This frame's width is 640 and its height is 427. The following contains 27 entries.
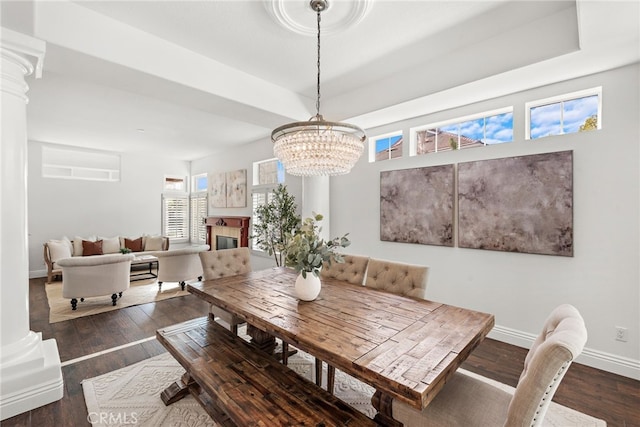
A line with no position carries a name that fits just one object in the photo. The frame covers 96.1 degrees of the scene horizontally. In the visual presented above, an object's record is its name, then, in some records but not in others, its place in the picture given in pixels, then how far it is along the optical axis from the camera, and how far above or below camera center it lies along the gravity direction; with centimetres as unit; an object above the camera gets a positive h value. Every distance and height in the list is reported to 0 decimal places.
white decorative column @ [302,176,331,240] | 446 +20
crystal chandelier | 204 +49
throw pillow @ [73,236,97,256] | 612 -76
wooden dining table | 124 -69
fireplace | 613 -49
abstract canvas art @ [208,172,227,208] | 699 +52
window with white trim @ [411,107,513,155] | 317 +93
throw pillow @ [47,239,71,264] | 540 -76
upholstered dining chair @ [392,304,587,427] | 110 -81
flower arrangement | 207 -30
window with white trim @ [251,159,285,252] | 569 +59
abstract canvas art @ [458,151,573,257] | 273 +7
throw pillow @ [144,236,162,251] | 700 -81
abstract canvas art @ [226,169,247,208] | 634 +50
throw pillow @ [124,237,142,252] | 684 -81
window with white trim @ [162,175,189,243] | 809 +4
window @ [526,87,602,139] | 267 +95
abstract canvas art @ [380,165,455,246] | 346 +7
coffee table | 597 -120
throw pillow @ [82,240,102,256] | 616 -81
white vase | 213 -57
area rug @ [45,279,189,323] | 401 -142
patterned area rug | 200 -146
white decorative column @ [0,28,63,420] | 203 -34
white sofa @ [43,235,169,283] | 544 -79
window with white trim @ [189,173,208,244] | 795 +4
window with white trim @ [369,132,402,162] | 400 +92
